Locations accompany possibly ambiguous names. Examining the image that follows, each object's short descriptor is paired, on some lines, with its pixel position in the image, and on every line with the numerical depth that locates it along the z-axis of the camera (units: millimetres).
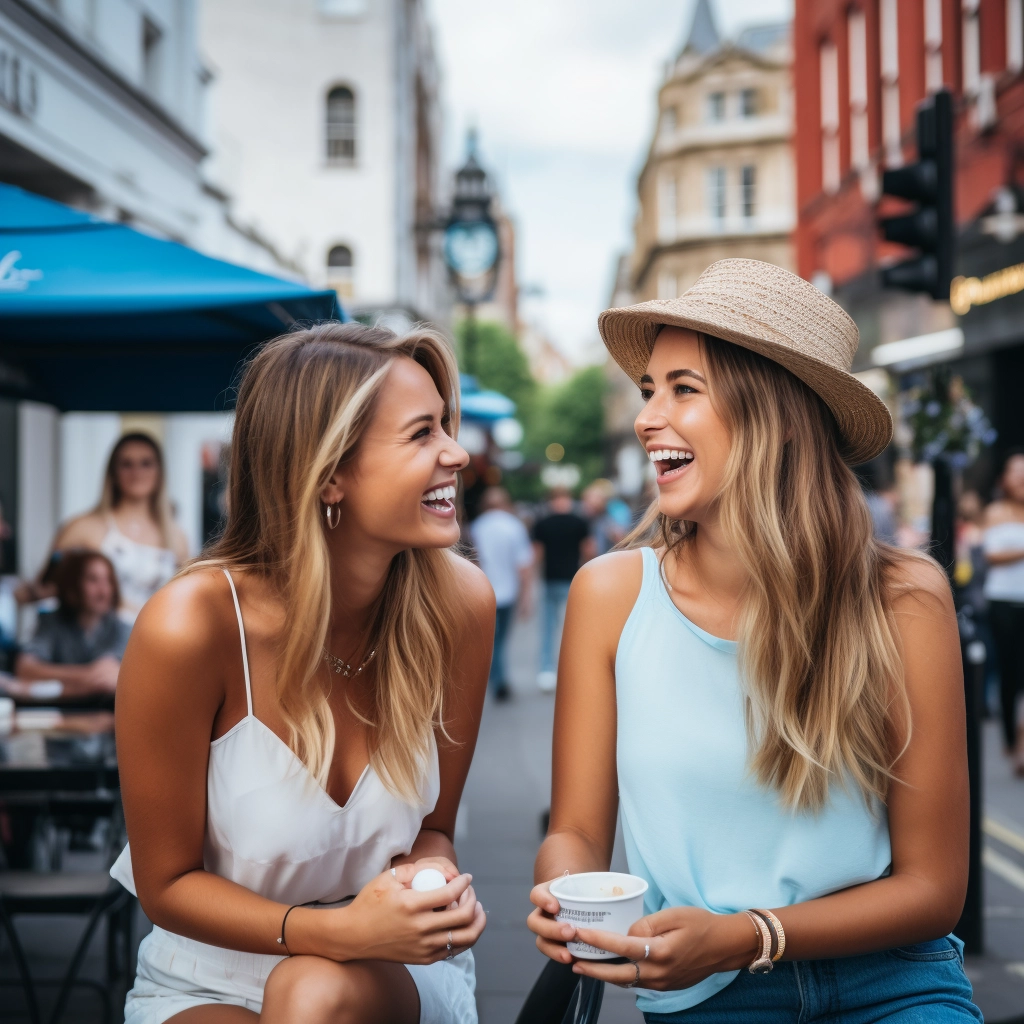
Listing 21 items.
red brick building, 12375
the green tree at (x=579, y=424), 82312
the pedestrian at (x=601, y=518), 19562
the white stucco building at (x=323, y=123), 32625
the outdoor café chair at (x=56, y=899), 3232
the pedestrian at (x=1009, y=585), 7914
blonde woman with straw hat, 2086
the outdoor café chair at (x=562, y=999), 1990
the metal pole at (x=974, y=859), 4305
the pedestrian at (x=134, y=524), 5902
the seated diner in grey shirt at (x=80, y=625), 5027
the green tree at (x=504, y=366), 65188
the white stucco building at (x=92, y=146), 10602
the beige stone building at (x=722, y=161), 48094
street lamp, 15438
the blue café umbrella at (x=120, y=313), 3727
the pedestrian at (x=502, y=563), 11039
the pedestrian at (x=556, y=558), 12211
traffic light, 4941
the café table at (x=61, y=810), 3262
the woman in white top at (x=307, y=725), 2023
